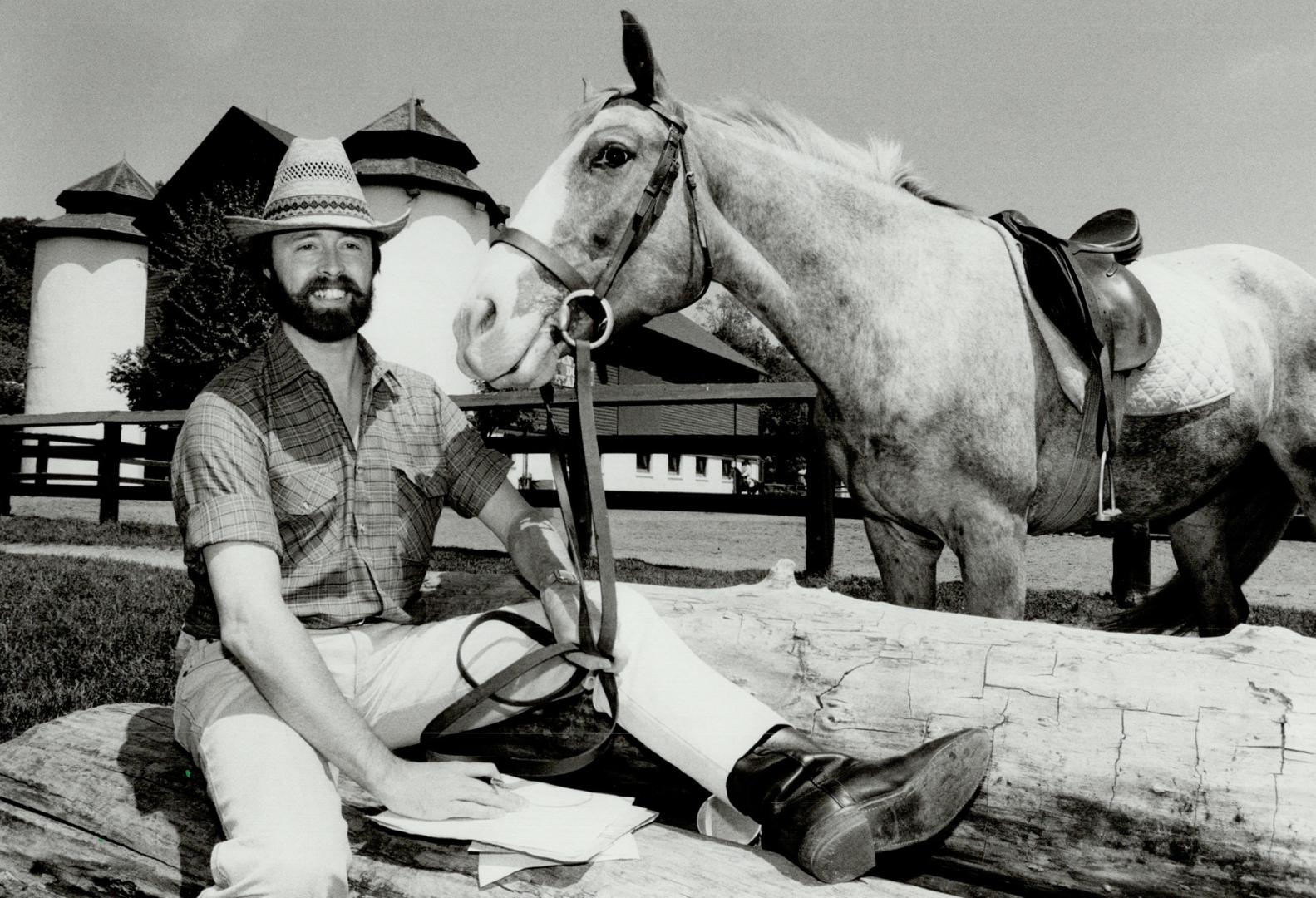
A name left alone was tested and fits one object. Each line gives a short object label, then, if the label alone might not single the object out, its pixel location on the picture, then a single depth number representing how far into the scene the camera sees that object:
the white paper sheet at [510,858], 1.77
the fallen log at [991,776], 1.78
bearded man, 1.82
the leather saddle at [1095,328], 2.93
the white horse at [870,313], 2.70
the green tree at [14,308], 29.62
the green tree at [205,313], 14.94
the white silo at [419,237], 22.27
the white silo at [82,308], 24.77
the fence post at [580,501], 9.05
